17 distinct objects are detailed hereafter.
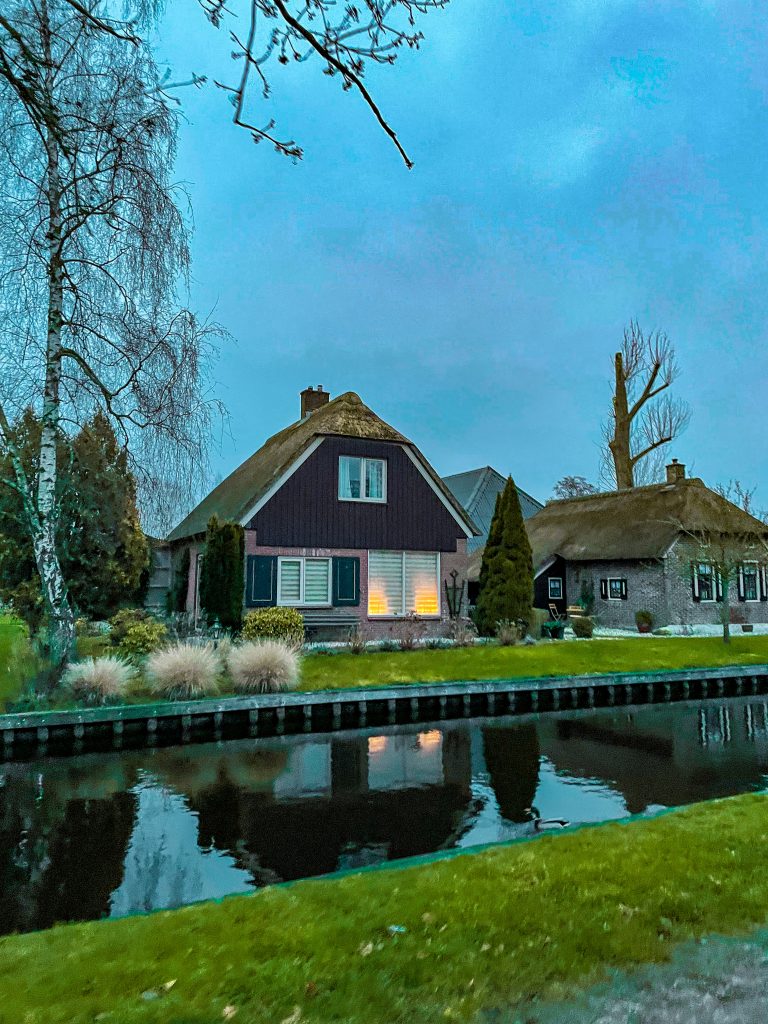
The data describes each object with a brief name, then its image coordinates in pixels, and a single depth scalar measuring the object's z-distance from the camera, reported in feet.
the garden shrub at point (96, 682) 39.60
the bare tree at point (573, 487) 163.12
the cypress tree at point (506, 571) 68.69
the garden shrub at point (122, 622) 51.03
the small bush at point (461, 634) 59.72
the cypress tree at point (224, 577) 60.44
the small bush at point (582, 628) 69.82
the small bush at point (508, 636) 60.96
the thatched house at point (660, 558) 79.36
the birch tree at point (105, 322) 32.30
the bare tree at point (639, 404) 113.09
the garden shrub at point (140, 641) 47.29
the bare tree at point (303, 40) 10.73
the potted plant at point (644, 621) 79.97
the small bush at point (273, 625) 55.26
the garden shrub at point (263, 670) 43.83
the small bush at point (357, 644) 53.78
